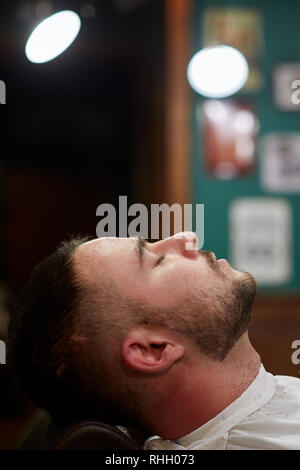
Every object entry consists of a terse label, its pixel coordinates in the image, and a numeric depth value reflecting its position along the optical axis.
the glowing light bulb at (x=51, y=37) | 1.46
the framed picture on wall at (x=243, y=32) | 3.29
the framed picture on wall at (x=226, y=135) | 3.26
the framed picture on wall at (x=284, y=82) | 3.30
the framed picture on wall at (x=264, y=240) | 3.04
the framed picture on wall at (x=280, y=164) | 3.21
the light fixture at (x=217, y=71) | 2.28
